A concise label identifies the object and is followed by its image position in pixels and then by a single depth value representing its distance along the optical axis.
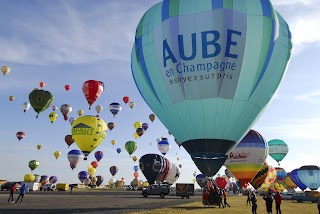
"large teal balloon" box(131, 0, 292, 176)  23.00
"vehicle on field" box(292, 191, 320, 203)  50.58
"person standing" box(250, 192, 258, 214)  23.34
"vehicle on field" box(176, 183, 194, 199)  46.00
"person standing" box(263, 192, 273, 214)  21.97
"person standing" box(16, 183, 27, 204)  28.31
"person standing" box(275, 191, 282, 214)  22.43
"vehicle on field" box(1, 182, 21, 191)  64.54
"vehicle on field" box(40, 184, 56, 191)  71.69
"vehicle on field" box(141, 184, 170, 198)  46.00
